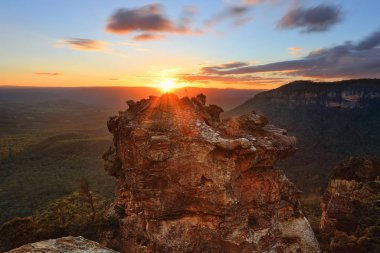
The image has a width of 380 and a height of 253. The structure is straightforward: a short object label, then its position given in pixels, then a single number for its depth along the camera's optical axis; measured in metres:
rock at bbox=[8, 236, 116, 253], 11.88
